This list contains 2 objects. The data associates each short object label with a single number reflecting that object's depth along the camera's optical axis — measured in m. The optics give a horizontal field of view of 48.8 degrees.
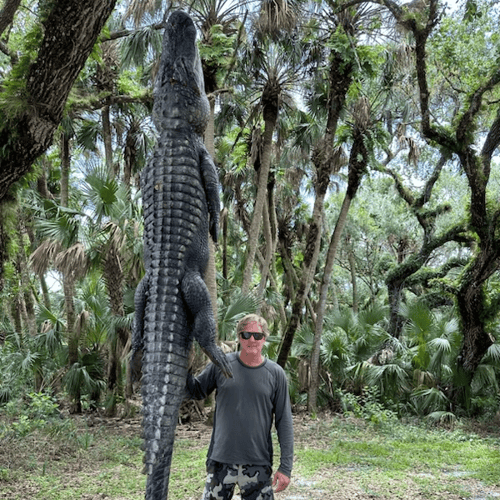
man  3.03
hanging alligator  2.80
